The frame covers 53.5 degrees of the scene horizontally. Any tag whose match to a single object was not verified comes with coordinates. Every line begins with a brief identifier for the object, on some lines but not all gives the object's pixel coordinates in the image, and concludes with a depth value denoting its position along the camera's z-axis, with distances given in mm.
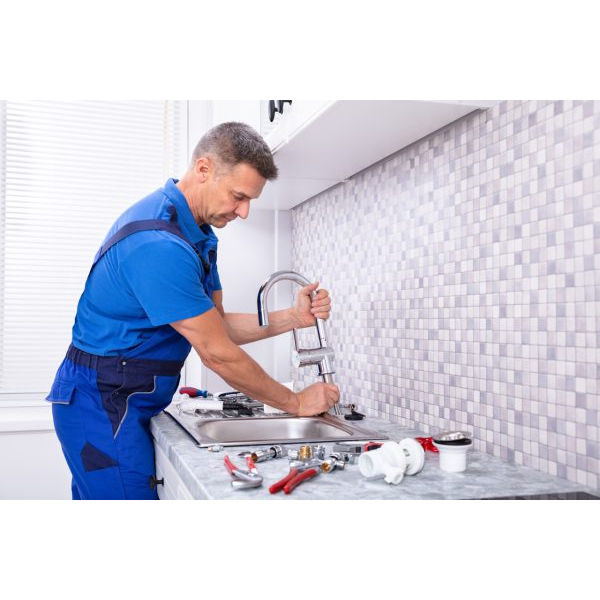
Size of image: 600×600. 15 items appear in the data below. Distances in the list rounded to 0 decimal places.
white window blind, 2482
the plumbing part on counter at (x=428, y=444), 1172
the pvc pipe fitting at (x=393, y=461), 937
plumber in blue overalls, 1326
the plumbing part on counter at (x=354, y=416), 1622
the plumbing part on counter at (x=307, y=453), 1069
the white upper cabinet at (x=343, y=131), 1244
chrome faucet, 1587
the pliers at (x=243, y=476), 898
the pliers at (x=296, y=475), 888
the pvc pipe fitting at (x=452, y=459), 1015
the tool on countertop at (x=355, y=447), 1111
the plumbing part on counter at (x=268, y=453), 1073
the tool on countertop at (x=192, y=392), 1958
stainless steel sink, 1508
